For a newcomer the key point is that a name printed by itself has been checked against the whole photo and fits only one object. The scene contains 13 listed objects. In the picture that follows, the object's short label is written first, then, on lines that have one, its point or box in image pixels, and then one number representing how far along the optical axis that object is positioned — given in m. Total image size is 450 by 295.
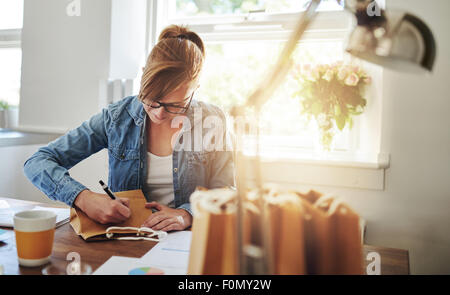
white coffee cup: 0.71
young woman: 1.11
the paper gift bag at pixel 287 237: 0.48
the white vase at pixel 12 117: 2.45
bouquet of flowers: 1.66
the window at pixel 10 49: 2.42
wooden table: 0.73
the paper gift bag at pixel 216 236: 0.49
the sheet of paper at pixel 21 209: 0.96
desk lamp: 0.44
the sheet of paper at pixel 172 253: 0.73
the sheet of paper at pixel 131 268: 0.68
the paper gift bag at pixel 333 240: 0.48
